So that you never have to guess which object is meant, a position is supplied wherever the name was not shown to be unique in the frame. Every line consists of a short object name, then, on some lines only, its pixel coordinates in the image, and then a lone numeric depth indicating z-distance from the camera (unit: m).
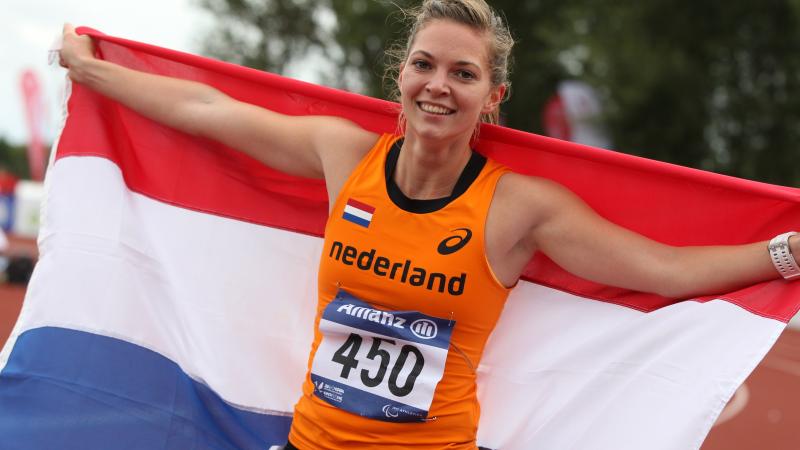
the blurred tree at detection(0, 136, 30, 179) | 59.59
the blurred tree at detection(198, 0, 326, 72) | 38.19
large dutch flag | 3.41
